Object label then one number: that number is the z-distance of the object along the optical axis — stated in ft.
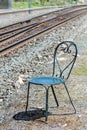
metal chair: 22.09
